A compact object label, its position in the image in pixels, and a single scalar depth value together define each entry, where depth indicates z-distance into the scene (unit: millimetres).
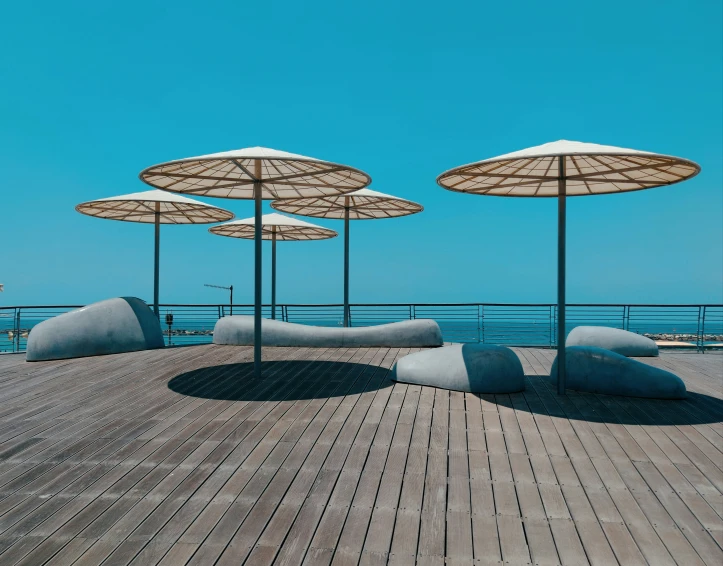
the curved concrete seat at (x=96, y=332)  7988
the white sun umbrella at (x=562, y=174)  5051
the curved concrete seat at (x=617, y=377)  5582
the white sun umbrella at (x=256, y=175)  5633
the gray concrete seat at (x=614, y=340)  8133
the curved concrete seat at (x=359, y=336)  8906
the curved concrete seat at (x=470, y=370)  5648
